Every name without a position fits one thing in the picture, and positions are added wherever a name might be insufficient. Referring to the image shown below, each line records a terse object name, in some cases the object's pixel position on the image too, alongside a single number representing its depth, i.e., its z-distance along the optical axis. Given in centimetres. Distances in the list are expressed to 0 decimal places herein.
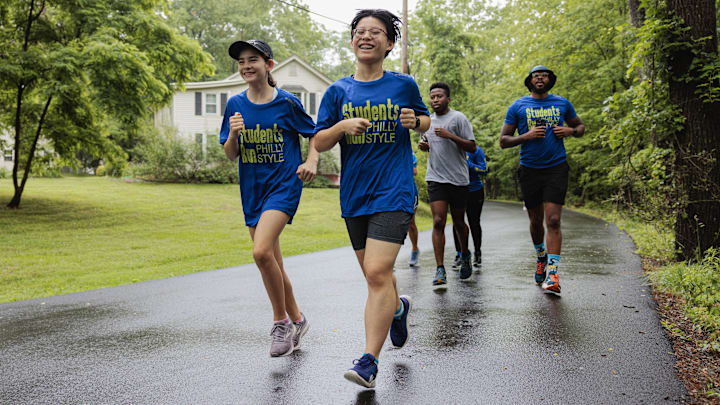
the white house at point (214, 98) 3506
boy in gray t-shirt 663
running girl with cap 414
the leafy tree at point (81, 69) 1547
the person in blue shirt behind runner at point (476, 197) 797
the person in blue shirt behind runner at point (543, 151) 606
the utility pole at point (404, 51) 2074
